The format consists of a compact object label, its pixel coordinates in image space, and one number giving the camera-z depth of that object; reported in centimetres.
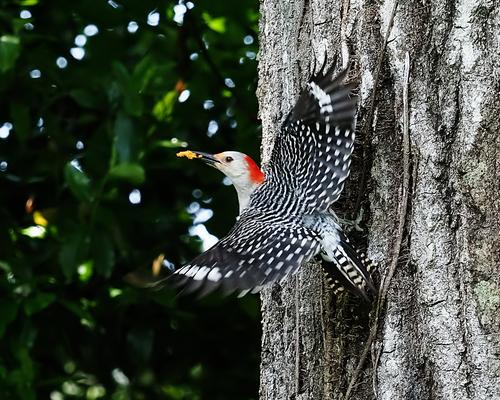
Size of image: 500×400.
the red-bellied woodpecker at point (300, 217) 495
